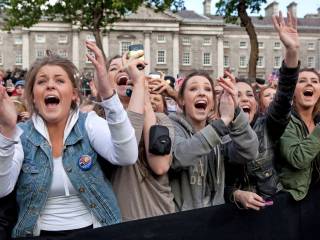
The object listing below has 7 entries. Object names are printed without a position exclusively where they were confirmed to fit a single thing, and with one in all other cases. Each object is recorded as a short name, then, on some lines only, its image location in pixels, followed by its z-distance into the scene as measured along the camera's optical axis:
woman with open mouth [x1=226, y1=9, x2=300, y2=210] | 3.11
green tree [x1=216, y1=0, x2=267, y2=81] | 15.41
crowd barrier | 2.64
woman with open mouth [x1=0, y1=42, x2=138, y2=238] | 2.32
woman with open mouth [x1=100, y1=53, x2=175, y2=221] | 2.63
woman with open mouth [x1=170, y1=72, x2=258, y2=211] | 2.81
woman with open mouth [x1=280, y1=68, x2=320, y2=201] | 3.17
